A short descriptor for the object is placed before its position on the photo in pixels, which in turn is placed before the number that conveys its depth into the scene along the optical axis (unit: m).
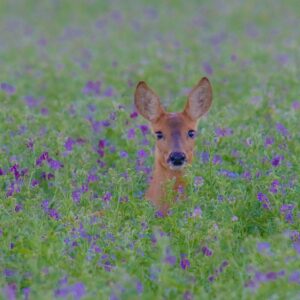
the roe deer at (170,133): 14.45
